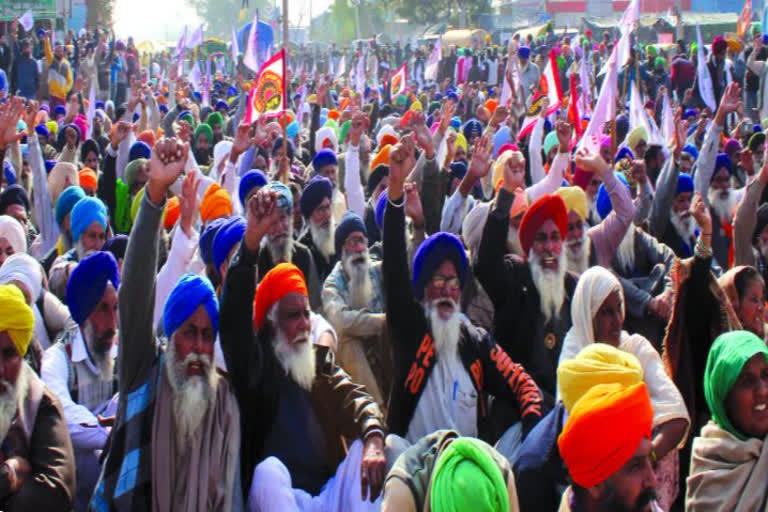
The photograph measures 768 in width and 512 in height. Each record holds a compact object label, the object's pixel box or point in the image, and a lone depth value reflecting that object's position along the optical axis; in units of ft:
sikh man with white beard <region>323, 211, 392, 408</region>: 16.74
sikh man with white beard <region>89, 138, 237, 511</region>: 11.64
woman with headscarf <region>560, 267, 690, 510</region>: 13.12
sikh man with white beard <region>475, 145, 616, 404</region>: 15.62
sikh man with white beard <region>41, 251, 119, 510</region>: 12.91
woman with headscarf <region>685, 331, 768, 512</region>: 11.11
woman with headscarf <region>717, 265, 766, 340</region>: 14.98
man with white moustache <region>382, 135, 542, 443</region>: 13.73
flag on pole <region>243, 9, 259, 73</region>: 41.86
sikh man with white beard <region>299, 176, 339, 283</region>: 20.61
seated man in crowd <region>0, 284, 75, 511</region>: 11.12
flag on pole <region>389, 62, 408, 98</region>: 54.29
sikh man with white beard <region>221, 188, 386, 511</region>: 12.00
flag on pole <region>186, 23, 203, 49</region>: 64.75
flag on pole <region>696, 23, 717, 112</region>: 41.22
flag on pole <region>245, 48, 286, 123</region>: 27.76
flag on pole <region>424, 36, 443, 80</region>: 64.03
